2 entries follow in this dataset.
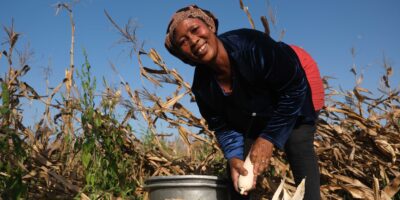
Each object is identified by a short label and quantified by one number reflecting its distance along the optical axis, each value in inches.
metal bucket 86.4
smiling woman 76.5
